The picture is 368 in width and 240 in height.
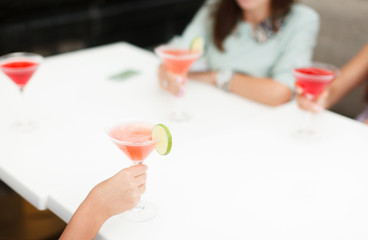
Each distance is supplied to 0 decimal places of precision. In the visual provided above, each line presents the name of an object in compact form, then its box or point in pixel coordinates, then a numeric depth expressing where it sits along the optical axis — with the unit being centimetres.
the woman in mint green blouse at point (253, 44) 187
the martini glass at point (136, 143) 102
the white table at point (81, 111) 125
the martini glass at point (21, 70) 148
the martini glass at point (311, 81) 146
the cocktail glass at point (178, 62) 163
